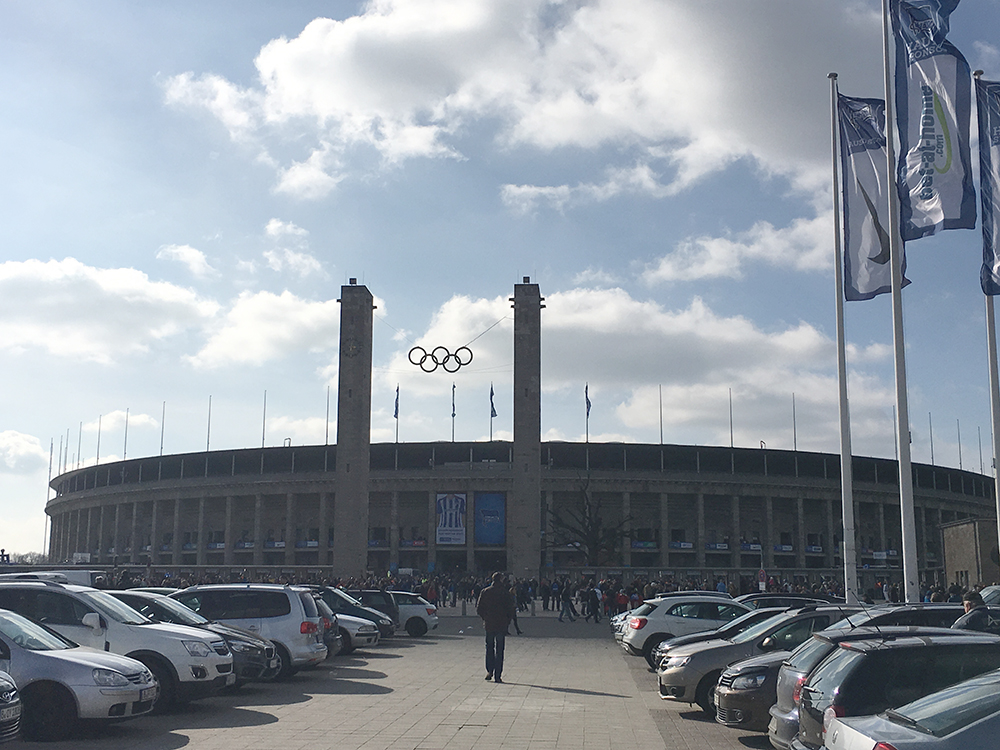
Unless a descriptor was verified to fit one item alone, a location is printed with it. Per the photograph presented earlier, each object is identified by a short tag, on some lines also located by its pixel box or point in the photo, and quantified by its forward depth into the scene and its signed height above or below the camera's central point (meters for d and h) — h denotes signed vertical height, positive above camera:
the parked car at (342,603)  25.39 -2.05
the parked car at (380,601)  30.30 -2.37
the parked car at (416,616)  30.86 -2.87
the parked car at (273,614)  16.72 -1.56
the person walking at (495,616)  16.80 -1.55
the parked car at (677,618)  20.52 -1.95
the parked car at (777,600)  21.64 -1.65
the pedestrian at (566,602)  39.91 -3.17
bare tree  74.00 -0.18
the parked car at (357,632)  23.12 -2.60
